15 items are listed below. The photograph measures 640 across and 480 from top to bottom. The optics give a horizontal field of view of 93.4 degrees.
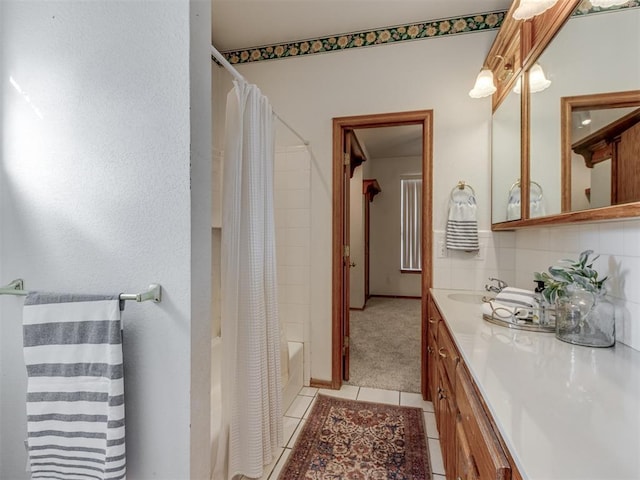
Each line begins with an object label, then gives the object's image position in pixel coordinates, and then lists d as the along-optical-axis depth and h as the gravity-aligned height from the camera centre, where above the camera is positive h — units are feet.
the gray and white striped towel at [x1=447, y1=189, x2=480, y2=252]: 6.93 +0.34
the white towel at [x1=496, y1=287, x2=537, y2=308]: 4.23 -0.86
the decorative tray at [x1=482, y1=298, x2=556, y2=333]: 3.96 -1.12
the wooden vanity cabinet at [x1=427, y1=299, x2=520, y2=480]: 2.10 -1.77
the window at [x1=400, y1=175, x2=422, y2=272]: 18.29 +0.99
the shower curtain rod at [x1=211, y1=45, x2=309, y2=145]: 3.88 +2.40
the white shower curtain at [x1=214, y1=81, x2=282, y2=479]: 4.39 -0.90
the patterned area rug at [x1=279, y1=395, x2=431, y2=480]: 4.98 -3.83
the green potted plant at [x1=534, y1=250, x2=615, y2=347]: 3.42 -0.81
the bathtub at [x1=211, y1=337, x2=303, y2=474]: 4.52 -2.87
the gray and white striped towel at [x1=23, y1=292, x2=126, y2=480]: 2.72 -1.27
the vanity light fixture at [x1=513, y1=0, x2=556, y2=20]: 3.89 +3.06
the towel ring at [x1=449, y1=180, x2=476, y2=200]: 7.09 +1.24
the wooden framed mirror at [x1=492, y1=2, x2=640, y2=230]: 2.94 +1.62
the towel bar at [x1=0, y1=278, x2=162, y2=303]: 2.70 -0.49
